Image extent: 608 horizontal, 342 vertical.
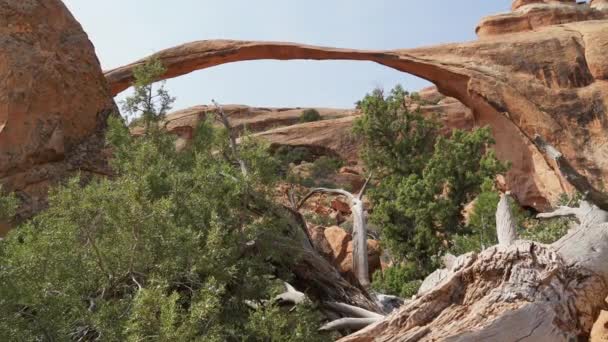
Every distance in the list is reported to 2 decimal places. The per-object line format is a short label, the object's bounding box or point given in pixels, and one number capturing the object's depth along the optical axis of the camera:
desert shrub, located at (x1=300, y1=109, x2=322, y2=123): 28.08
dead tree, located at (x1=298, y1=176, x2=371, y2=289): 10.74
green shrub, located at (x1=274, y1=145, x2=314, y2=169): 23.08
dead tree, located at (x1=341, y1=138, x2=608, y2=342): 3.18
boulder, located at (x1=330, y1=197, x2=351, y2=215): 20.27
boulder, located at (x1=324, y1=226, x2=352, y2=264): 12.59
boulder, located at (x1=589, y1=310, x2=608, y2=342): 4.19
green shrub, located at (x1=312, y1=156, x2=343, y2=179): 21.58
